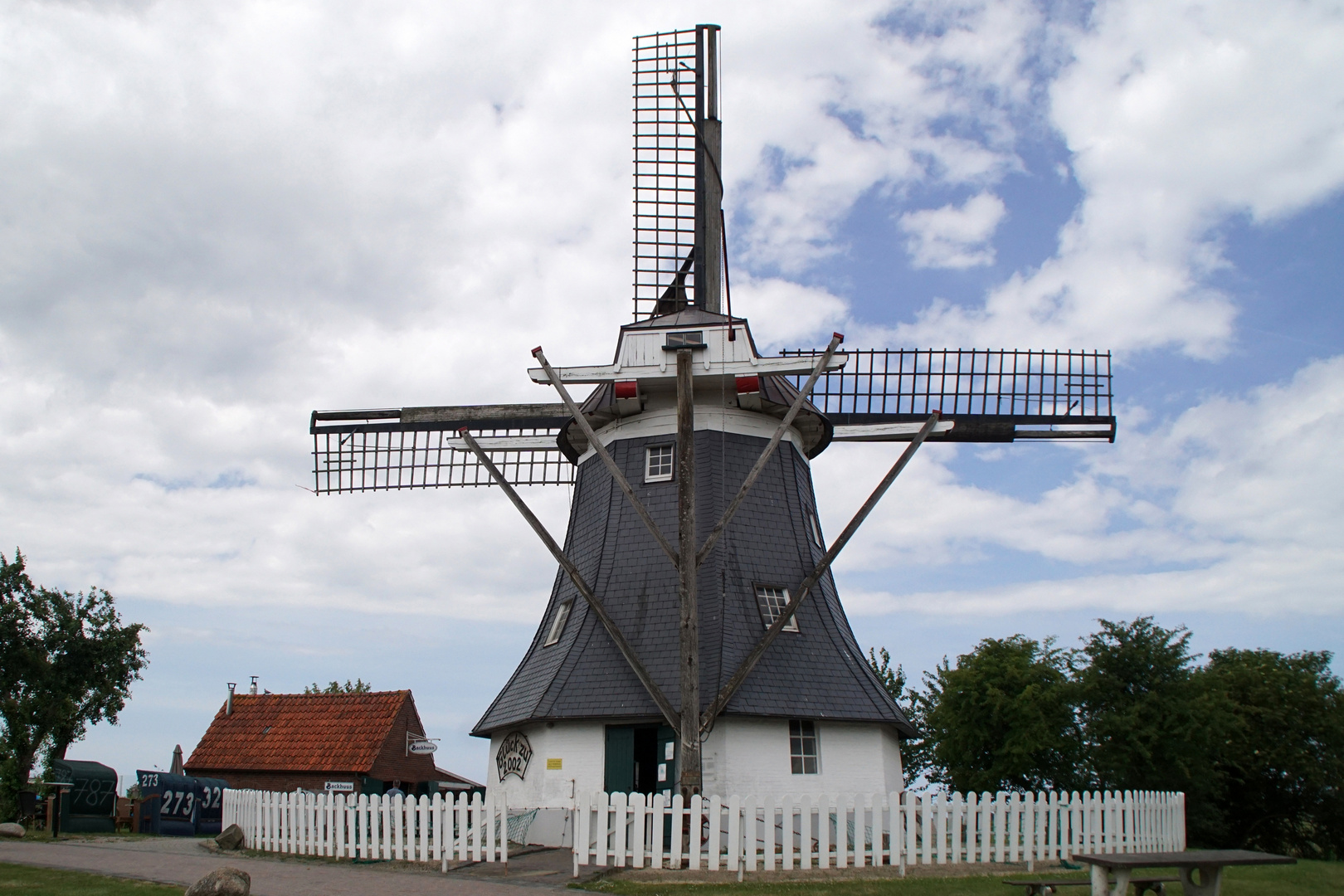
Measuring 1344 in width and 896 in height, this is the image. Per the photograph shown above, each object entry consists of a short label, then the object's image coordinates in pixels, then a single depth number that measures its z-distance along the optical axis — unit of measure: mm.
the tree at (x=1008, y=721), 18000
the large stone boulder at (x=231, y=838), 15836
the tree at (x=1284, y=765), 23328
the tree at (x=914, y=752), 23327
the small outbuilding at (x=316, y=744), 26000
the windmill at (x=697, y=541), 14859
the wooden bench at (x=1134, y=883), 9172
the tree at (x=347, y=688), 48219
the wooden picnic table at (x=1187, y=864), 8367
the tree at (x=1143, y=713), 17609
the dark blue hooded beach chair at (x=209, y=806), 23141
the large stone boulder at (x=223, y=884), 8977
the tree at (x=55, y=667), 26609
